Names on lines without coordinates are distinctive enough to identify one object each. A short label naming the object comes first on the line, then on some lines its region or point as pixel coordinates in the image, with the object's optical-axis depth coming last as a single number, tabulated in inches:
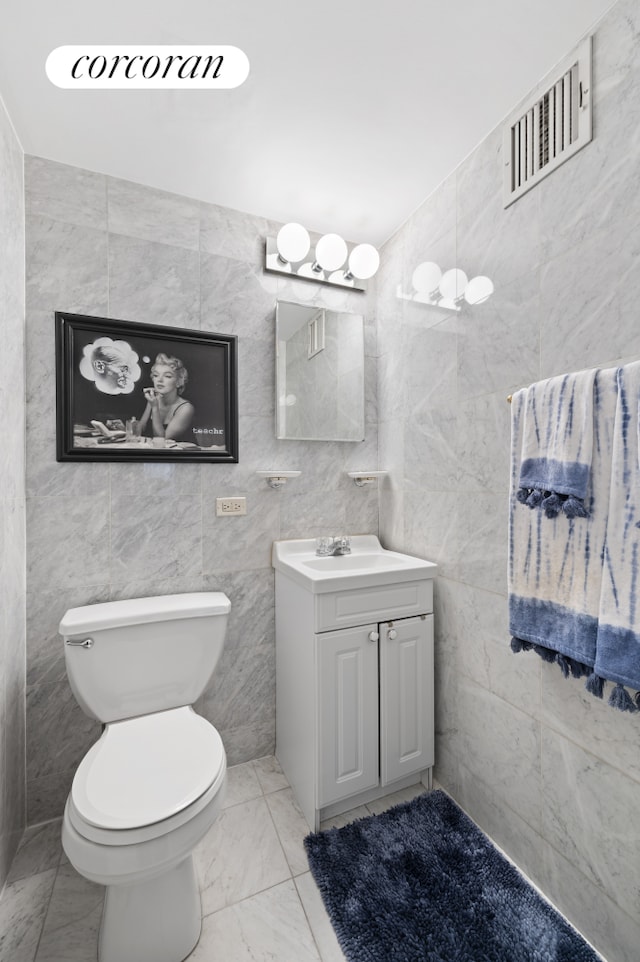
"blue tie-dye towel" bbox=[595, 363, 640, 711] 33.5
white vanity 55.2
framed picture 59.1
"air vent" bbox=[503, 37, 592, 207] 42.2
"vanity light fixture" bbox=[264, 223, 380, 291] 66.9
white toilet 36.3
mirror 71.2
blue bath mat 40.9
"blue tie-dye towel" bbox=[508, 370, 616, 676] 37.5
